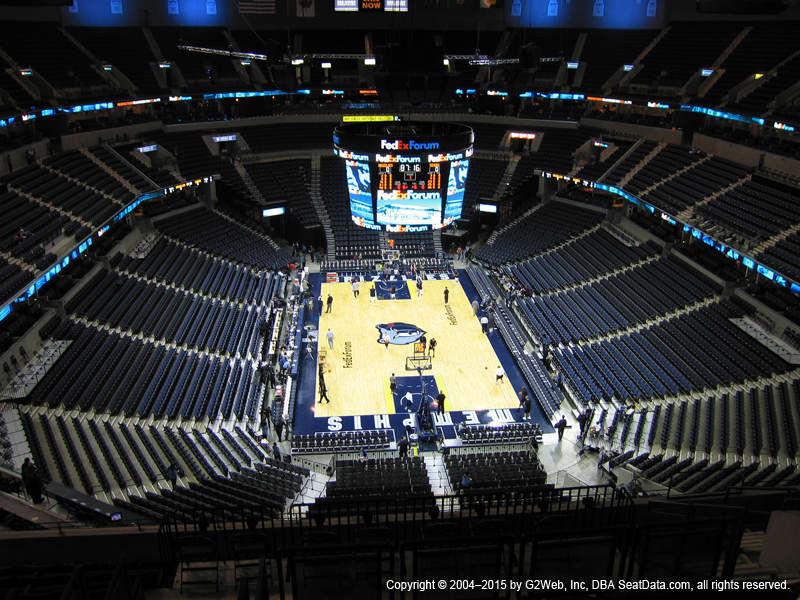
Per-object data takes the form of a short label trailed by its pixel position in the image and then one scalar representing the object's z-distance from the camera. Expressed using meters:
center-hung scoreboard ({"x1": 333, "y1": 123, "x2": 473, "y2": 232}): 23.00
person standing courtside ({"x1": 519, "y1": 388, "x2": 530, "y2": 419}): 22.15
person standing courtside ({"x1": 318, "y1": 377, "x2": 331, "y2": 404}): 23.11
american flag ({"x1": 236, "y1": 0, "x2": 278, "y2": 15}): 44.25
